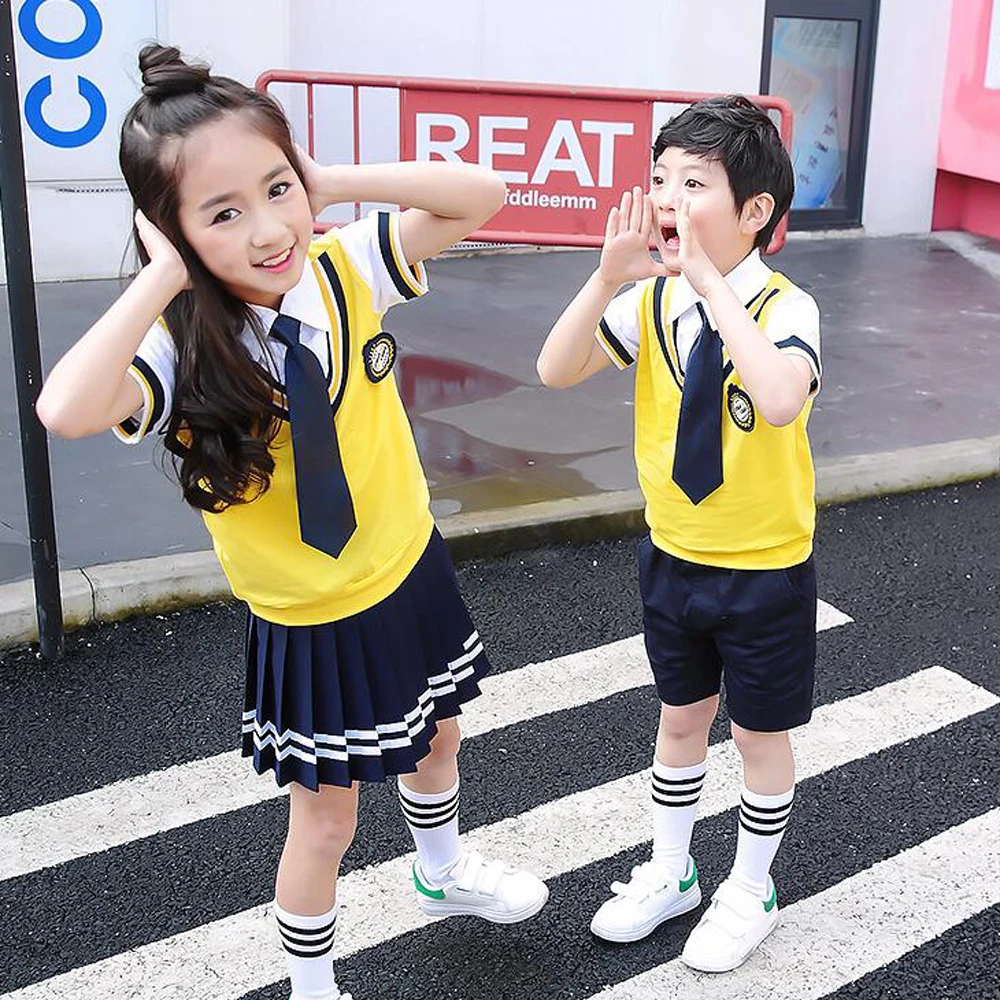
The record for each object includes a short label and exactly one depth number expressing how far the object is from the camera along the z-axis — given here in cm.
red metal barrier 746
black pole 380
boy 241
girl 203
